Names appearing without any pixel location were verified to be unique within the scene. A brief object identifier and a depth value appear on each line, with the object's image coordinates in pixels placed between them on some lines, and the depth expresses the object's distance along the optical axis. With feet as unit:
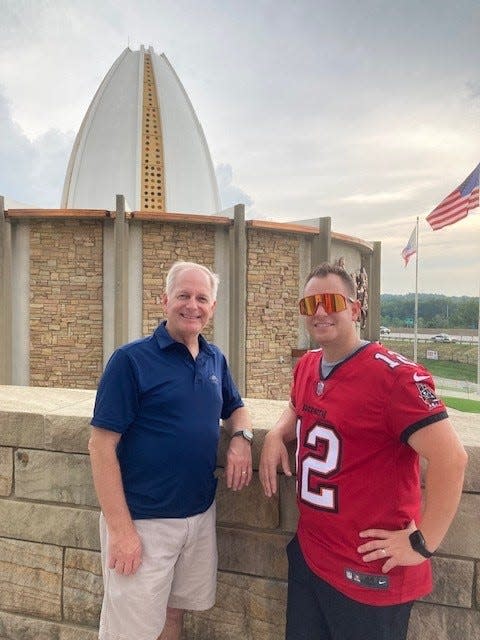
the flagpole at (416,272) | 70.13
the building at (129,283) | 42.01
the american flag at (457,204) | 45.73
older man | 5.15
